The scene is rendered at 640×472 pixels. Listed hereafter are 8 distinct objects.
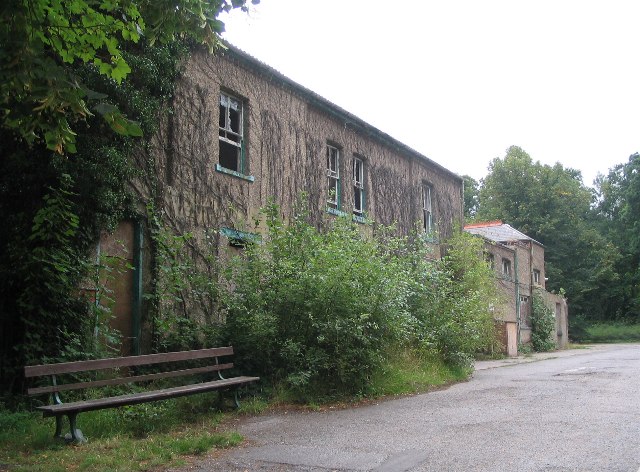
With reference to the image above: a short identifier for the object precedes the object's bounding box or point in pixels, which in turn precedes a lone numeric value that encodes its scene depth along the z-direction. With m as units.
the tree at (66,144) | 5.65
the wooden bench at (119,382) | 6.38
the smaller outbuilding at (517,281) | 27.81
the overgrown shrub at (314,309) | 9.80
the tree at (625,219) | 45.03
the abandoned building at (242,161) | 11.23
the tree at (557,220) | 47.50
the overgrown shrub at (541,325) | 31.59
